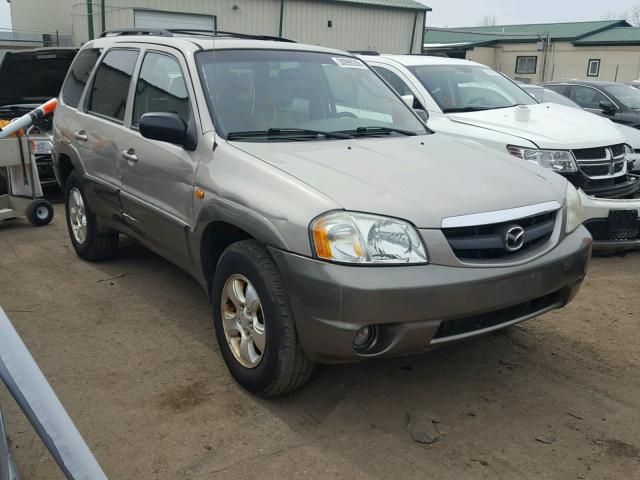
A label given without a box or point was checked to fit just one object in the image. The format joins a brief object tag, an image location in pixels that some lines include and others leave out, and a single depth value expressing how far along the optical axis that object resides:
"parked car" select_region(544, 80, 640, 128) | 9.86
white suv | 5.59
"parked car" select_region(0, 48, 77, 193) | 7.61
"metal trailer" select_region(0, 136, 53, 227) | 6.60
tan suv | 2.79
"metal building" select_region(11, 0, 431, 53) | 18.42
